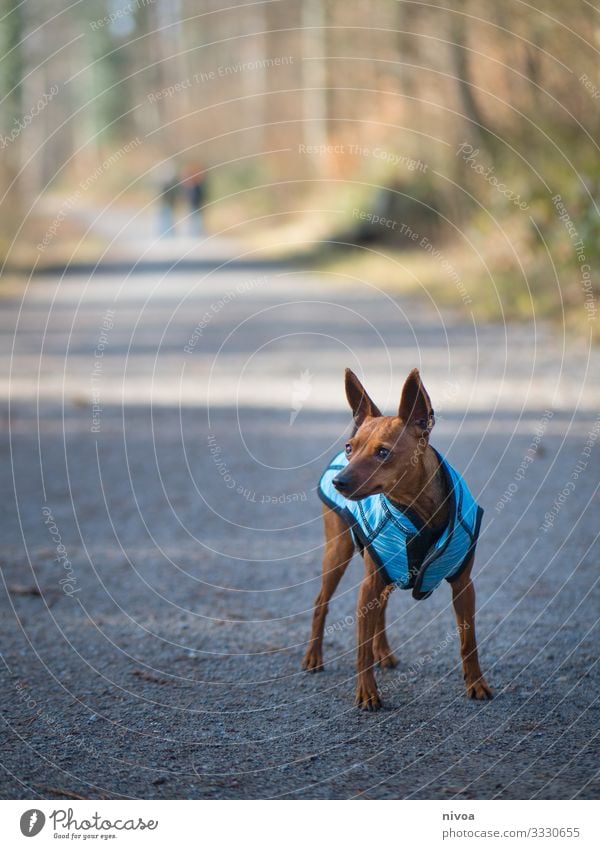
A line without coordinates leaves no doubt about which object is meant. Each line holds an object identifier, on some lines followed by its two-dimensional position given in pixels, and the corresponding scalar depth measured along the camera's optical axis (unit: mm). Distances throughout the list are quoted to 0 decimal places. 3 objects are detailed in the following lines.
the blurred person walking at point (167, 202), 41125
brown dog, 4273
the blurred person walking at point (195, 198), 39125
